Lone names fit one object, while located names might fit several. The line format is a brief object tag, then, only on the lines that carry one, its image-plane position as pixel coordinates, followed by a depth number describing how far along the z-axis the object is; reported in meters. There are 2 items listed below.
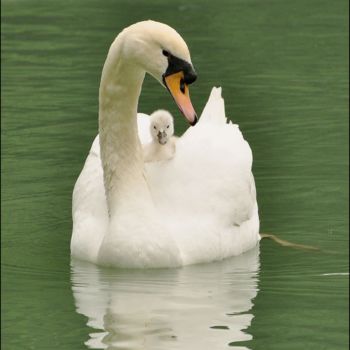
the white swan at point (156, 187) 19.23
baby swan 20.58
